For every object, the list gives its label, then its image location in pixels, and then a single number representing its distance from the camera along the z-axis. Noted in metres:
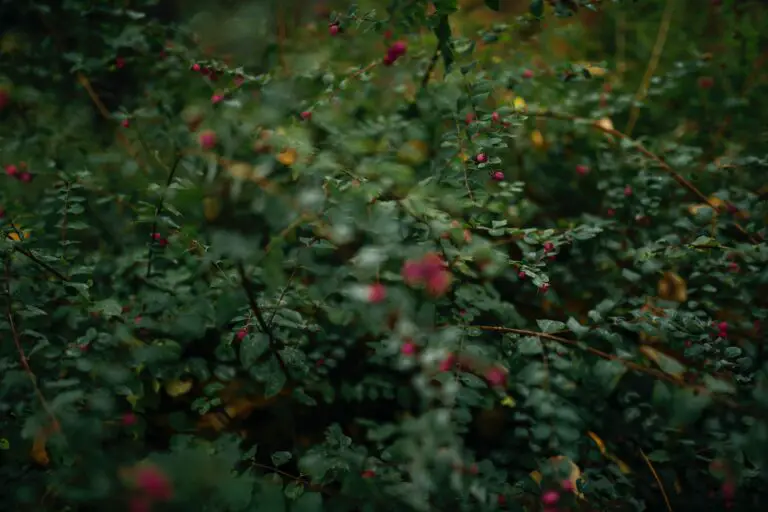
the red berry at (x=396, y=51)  0.62
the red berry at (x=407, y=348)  0.48
